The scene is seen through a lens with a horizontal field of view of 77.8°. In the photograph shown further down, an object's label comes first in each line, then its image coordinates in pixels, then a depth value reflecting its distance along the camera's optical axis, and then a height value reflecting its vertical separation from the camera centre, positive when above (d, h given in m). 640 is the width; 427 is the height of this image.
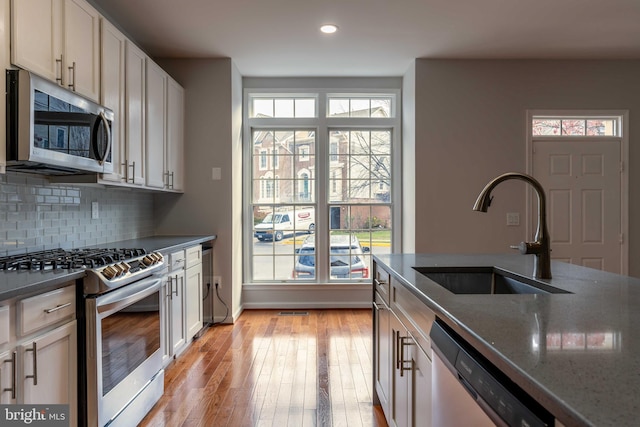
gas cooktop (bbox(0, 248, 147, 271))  1.71 -0.24
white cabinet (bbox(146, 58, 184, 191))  3.16 +0.70
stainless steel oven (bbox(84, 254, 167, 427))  1.70 -0.66
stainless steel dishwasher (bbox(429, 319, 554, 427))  0.67 -0.36
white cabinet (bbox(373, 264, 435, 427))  1.30 -0.59
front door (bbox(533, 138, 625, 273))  4.01 +0.13
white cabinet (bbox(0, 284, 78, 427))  1.33 -0.52
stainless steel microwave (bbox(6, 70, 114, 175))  1.74 +0.40
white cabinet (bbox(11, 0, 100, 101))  1.80 +0.86
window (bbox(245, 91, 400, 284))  4.57 +0.24
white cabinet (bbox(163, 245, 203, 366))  2.74 -0.70
